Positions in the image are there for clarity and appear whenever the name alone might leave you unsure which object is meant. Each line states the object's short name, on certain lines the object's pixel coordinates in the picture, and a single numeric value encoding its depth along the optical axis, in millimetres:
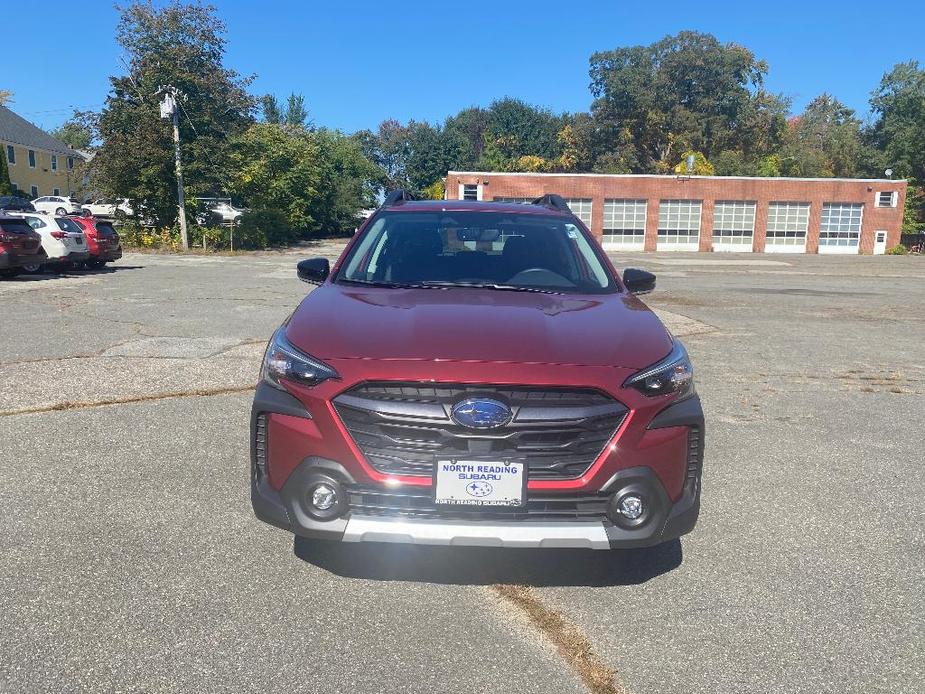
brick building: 46875
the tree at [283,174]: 34344
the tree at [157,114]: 30703
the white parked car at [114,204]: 32500
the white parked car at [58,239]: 18781
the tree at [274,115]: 62125
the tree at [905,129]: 66812
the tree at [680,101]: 72188
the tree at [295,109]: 66562
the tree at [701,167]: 63553
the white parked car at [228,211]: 41906
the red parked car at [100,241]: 20766
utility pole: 29812
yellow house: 56938
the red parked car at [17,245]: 16203
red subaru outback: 2910
